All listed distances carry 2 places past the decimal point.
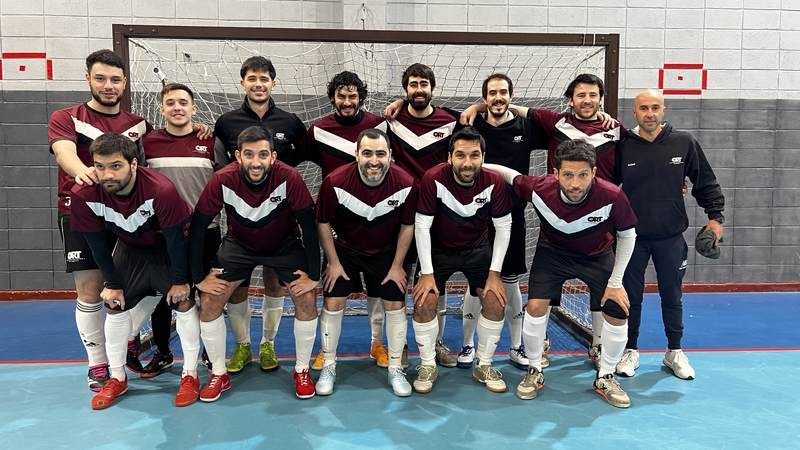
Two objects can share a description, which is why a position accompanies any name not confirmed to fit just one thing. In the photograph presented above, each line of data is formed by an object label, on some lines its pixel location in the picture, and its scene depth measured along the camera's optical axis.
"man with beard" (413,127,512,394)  3.14
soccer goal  5.29
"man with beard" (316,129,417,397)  3.14
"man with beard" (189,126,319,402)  2.97
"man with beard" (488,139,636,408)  2.99
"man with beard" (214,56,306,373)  3.42
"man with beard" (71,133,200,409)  2.82
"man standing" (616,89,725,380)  3.44
